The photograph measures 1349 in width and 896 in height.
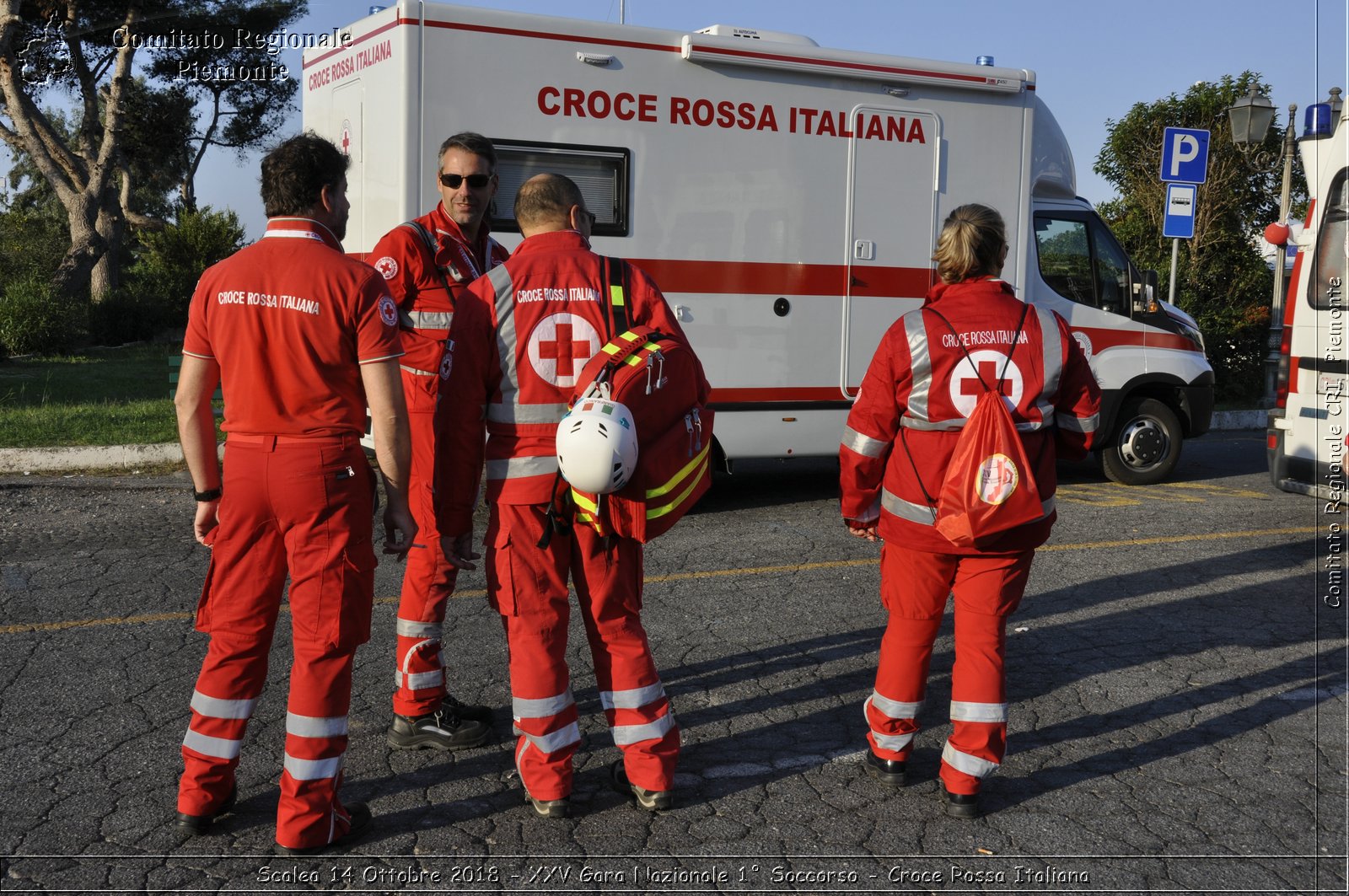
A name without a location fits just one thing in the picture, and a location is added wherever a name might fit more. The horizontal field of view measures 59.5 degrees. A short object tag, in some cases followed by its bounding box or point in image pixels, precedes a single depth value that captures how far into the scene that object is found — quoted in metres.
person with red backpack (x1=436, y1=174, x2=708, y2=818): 3.56
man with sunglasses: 4.14
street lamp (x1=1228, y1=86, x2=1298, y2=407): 11.93
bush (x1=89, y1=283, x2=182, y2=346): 21.67
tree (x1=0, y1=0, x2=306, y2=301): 23.42
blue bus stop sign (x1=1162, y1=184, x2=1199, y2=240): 12.46
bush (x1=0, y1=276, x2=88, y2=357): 18.25
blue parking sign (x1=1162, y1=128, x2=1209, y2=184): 12.30
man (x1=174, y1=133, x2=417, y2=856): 3.27
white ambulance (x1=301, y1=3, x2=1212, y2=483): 7.46
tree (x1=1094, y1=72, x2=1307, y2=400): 16.34
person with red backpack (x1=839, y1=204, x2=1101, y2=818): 3.62
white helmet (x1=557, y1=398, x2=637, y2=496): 3.29
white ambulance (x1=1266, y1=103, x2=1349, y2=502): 7.30
